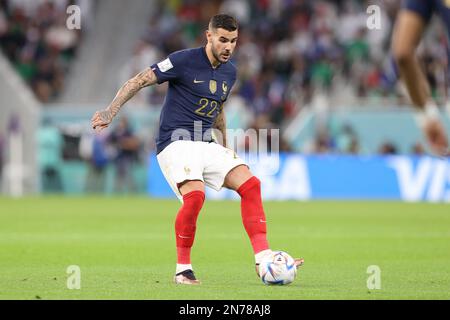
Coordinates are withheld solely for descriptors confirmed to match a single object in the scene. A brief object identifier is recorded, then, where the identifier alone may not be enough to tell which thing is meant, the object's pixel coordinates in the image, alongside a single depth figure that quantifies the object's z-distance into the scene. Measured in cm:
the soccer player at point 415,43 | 610
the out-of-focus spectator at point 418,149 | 2635
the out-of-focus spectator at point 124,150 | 2861
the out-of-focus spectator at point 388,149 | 2684
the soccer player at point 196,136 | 951
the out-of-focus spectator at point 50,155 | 2883
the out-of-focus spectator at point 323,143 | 2720
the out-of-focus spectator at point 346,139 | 2739
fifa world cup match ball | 920
